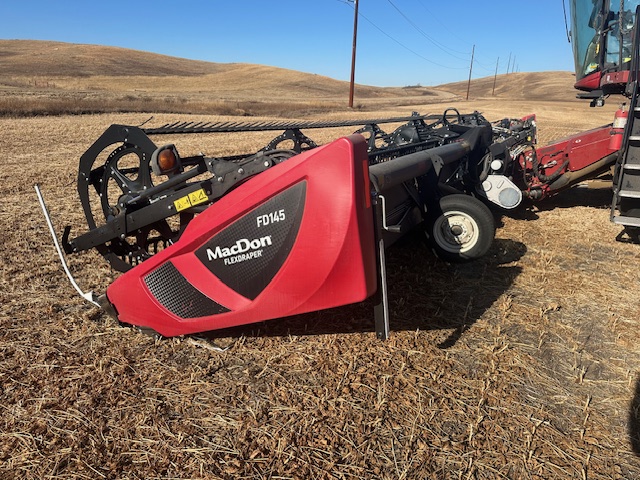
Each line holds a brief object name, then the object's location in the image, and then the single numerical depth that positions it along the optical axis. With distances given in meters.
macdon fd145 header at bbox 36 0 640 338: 2.39
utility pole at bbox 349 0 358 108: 29.67
